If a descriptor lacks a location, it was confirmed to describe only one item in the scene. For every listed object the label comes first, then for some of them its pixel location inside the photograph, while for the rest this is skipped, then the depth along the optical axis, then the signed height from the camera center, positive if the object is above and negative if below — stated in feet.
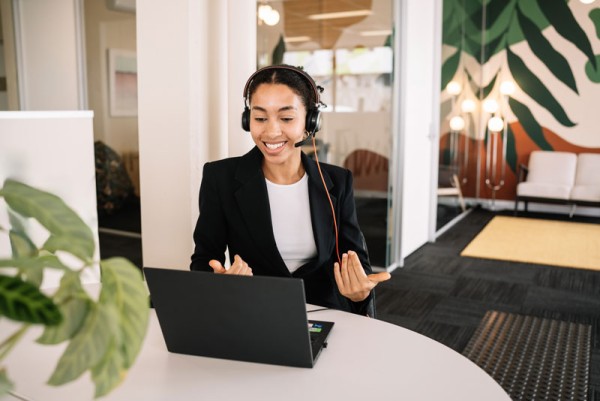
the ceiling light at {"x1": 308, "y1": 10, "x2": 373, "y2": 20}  14.66 +2.85
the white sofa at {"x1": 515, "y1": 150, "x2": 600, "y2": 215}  23.52 -1.96
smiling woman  6.33 -0.81
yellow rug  17.54 -3.67
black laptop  3.58 -1.17
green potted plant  1.40 -0.43
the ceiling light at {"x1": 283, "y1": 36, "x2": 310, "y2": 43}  14.39 +2.21
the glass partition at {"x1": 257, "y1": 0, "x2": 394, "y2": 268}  14.37 +1.51
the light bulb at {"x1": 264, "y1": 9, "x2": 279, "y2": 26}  13.87 +2.62
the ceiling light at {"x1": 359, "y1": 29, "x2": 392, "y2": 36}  14.93 +2.45
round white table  3.63 -1.59
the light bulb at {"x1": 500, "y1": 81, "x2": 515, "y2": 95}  25.21 +1.84
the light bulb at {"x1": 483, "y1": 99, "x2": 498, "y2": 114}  25.61 +1.07
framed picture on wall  17.94 +1.40
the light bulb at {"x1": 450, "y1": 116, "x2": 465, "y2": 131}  22.51 +0.29
